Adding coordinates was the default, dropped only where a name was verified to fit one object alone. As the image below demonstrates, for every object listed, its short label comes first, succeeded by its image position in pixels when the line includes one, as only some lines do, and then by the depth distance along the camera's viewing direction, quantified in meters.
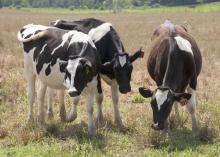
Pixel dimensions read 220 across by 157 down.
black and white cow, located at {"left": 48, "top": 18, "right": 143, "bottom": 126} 17.67
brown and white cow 16.00
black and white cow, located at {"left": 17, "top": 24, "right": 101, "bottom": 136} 16.34
